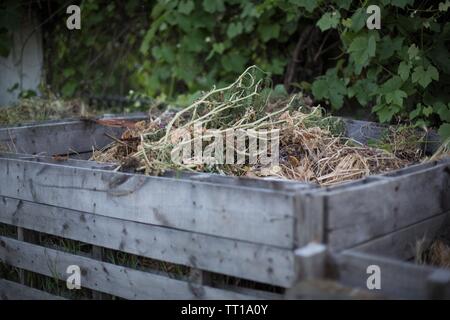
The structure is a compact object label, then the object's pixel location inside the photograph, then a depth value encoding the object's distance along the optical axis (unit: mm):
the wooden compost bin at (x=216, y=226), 2035
